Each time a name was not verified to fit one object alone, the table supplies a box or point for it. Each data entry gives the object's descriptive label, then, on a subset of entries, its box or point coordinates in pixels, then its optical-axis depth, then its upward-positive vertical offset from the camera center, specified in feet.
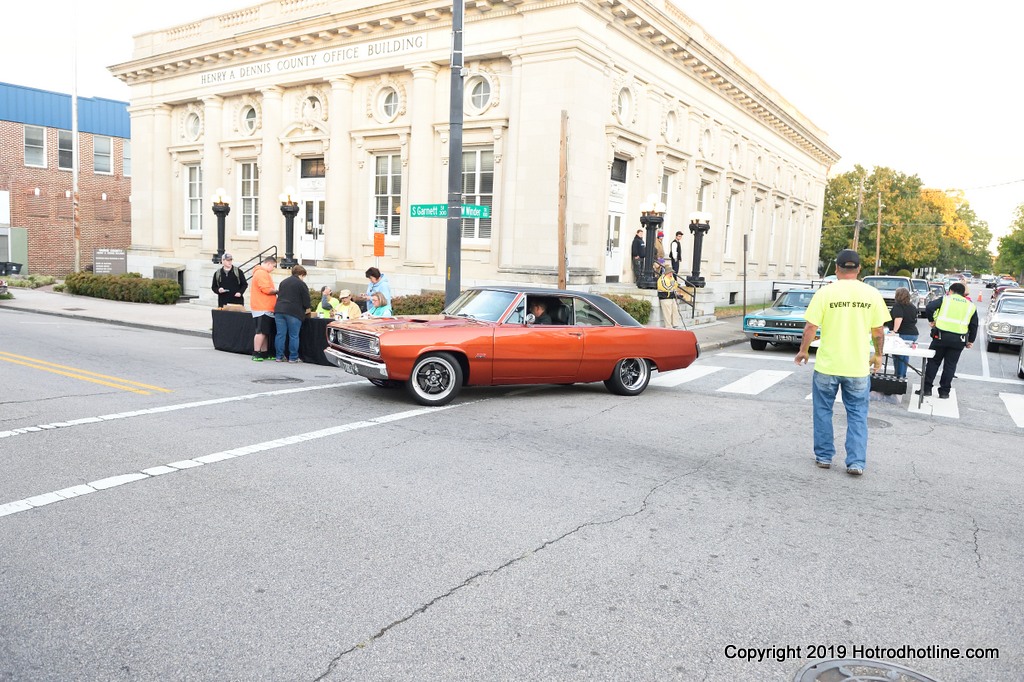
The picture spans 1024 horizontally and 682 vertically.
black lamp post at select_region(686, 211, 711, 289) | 80.79 +4.49
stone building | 72.33 +15.08
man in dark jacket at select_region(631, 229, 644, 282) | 80.48 +2.01
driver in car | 33.53 -1.85
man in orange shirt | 42.60 -2.48
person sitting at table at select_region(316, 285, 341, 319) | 45.88 -2.59
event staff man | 22.08 -2.10
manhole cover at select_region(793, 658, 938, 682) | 11.07 -5.78
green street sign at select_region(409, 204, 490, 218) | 47.65 +3.49
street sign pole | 46.09 +6.51
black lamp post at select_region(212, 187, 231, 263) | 92.53 +5.92
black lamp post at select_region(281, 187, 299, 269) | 86.94 +5.03
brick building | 138.10 +15.12
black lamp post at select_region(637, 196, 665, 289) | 74.64 +4.84
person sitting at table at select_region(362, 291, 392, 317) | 43.29 -2.43
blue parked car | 55.11 -3.32
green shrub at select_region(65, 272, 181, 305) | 87.04 -3.89
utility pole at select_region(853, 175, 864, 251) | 177.47 +13.28
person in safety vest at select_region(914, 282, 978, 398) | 36.68 -2.28
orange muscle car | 30.42 -3.31
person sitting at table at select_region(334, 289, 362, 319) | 43.50 -2.68
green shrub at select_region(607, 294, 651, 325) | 65.26 -2.95
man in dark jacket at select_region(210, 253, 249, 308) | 55.21 -1.90
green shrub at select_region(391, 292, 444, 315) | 63.00 -3.35
